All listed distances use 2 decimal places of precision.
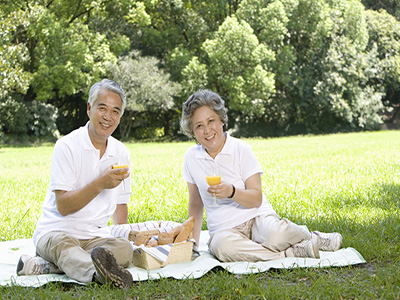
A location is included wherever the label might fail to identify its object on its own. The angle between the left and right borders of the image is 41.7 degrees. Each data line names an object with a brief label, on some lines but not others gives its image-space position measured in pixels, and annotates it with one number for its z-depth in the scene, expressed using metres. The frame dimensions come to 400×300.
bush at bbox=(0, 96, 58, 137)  24.45
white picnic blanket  3.78
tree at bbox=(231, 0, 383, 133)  28.86
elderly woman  4.28
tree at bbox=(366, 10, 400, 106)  32.41
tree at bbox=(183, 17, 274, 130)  26.59
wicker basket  4.07
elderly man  3.89
